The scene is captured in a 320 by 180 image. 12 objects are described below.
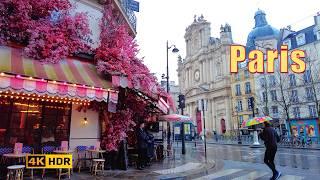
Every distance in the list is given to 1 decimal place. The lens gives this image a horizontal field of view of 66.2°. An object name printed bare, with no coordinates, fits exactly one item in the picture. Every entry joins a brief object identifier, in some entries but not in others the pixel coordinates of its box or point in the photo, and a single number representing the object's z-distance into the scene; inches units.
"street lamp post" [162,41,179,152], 794.5
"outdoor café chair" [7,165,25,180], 257.0
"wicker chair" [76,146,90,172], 369.1
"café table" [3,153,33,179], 286.6
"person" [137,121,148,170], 402.6
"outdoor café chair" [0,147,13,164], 307.7
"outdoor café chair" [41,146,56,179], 343.9
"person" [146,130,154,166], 435.7
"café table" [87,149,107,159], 360.3
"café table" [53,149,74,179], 328.7
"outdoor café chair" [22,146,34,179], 325.7
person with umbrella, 319.3
